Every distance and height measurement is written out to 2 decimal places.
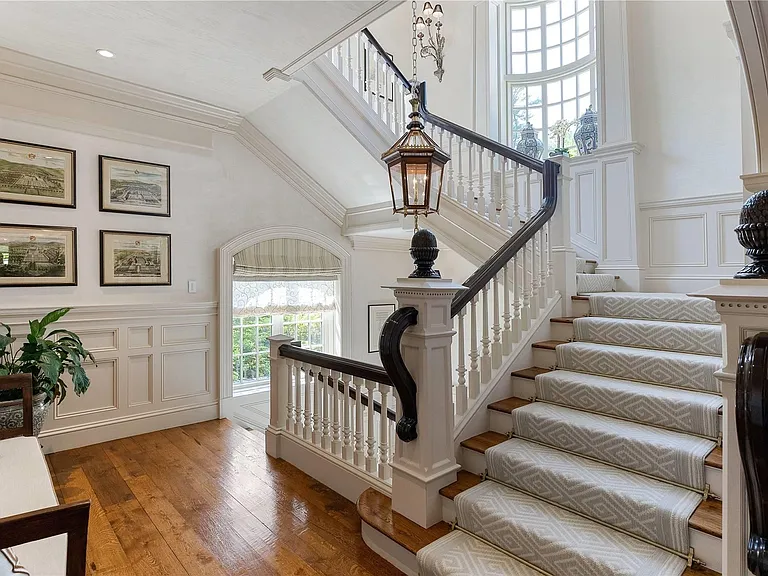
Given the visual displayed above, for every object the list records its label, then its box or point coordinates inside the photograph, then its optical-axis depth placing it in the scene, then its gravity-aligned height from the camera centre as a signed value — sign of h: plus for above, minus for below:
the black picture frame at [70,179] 3.20 +0.96
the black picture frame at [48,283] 3.19 +0.26
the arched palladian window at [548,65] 4.73 +2.62
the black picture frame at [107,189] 3.61 +0.93
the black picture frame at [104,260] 3.60 +0.32
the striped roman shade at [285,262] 4.45 +0.36
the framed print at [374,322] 5.65 -0.39
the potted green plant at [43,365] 2.76 -0.44
